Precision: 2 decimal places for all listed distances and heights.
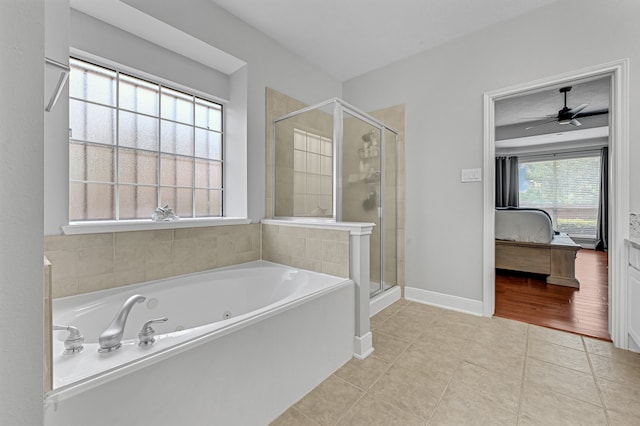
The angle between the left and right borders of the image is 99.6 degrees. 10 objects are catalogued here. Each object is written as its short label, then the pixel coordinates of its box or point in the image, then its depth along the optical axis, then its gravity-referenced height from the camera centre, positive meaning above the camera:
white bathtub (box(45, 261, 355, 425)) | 0.82 -0.58
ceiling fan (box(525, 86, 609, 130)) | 3.58 +1.38
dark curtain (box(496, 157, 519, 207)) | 6.46 +0.75
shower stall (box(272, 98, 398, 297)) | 2.28 +0.36
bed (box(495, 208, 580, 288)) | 3.24 -0.44
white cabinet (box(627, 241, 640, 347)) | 1.68 -0.53
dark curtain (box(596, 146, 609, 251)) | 5.49 +0.14
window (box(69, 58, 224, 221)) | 1.79 +0.48
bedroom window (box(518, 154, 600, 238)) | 5.80 +0.51
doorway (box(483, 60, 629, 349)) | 1.85 +0.19
